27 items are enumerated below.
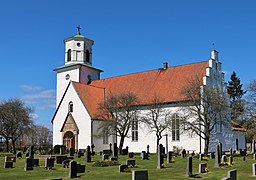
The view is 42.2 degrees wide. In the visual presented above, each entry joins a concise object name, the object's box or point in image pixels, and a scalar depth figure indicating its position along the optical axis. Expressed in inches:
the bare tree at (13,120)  2127.2
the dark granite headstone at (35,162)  853.1
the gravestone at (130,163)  788.0
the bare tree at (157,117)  1503.3
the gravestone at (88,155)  986.7
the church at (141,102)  1525.6
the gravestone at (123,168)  705.7
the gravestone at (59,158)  921.4
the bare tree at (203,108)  1342.3
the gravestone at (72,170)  606.5
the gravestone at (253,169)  637.9
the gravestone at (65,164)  808.3
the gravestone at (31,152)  975.9
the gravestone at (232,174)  422.2
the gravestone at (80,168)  665.4
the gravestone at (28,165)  753.0
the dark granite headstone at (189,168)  640.4
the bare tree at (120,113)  1515.7
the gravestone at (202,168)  689.6
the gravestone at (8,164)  826.8
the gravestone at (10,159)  938.1
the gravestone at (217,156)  812.0
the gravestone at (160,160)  776.9
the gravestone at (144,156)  1085.8
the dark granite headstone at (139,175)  443.4
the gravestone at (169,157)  927.7
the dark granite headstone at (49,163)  783.1
